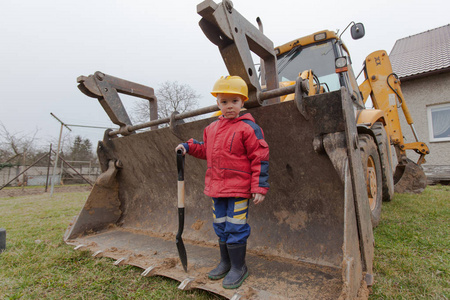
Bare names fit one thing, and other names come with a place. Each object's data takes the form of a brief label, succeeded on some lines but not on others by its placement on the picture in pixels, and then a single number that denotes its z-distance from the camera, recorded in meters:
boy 1.92
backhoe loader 1.81
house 10.30
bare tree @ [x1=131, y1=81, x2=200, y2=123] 20.34
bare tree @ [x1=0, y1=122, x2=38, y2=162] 20.42
